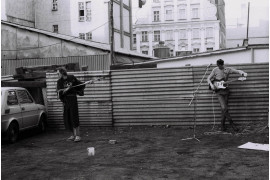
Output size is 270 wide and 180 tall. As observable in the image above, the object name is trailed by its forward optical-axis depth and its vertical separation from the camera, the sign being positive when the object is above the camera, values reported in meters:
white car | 9.50 -0.88
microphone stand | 10.78 -0.47
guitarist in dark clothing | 9.43 -0.44
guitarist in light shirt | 9.62 -0.02
